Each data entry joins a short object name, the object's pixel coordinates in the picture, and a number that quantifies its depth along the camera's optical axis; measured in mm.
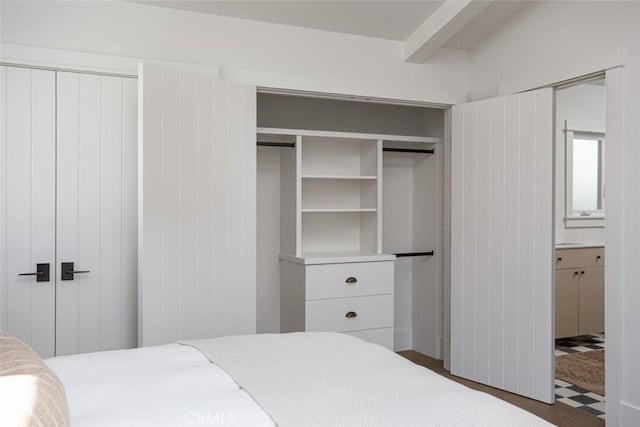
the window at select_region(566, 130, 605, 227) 5270
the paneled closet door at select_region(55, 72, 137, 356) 2912
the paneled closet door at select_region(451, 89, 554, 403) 3326
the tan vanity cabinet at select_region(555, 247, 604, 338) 4730
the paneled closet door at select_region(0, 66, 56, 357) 2799
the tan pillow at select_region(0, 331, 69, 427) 1039
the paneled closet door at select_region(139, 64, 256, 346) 2805
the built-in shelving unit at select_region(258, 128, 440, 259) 3986
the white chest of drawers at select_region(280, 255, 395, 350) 3725
